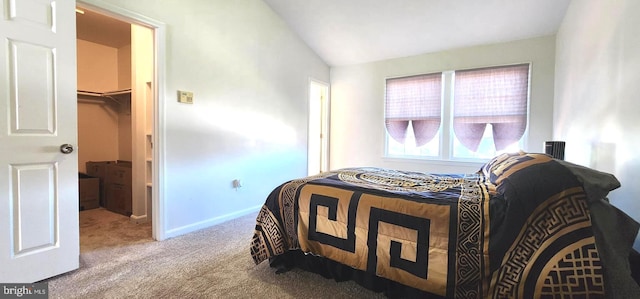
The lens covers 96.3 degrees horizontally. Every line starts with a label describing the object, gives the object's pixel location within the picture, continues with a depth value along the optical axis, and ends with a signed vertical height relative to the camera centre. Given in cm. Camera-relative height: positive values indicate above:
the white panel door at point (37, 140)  175 -2
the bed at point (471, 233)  123 -47
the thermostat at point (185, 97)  282 +42
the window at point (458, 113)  366 +42
